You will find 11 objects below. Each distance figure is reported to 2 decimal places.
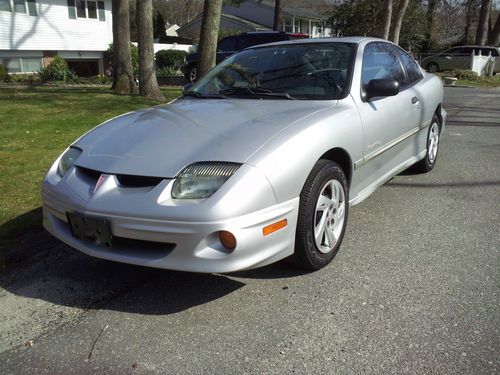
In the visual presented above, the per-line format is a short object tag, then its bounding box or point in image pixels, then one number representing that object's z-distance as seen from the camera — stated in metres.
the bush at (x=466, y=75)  23.27
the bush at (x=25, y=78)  21.36
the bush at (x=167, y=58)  28.41
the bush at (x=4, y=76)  21.27
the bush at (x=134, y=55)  24.08
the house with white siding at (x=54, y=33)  24.50
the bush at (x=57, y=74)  20.56
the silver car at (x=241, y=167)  2.61
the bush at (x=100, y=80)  20.52
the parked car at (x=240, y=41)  15.91
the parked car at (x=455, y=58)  26.75
